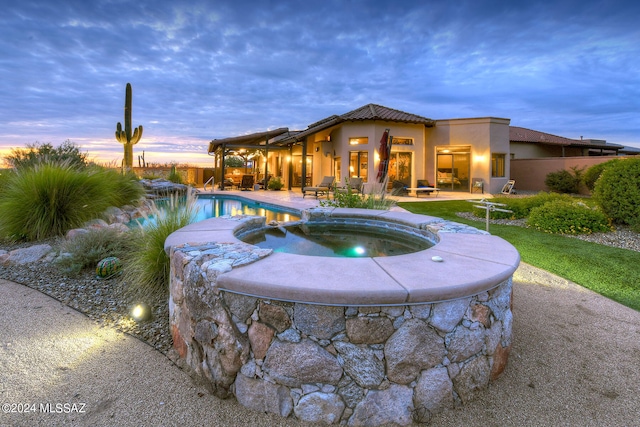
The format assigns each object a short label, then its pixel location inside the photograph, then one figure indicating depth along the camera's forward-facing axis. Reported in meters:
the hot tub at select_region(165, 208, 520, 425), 1.77
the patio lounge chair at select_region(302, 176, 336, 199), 13.28
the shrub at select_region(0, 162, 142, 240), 5.34
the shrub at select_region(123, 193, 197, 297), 3.43
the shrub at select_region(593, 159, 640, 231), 6.38
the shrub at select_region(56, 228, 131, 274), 4.14
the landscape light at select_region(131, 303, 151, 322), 3.05
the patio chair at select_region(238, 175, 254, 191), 17.56
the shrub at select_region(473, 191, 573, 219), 8.48
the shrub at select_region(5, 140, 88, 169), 7.71
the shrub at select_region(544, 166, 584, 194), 16.09
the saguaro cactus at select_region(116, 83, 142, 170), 15.57
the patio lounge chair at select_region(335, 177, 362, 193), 13.38
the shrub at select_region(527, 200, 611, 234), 6.65
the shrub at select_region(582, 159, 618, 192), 14.21
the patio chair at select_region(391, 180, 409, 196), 15.28
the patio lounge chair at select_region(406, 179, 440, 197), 15.10
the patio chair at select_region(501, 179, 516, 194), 15.05
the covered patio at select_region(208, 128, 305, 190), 17.48
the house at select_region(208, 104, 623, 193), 15.31
